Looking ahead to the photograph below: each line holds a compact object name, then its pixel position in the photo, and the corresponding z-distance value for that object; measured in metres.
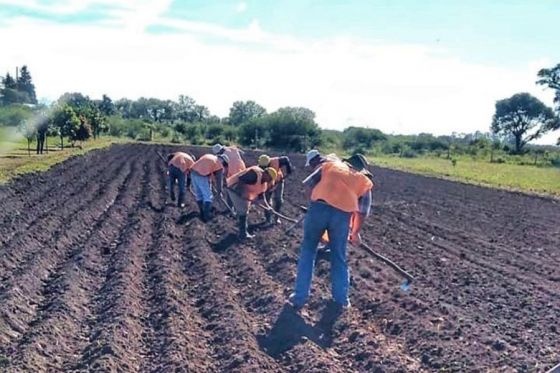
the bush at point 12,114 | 54.69
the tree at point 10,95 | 82.06
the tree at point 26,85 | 94.28
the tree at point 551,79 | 71.94
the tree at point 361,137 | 70.75
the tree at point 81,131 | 45.85
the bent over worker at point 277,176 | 13.32
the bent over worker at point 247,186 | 12.16
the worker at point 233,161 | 15.16
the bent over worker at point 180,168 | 16.16
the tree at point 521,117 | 84.69
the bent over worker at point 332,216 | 8.00
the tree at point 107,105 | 110.99
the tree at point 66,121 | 44.66
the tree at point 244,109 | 112.88
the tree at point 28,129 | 37.31
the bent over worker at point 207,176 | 14.45
